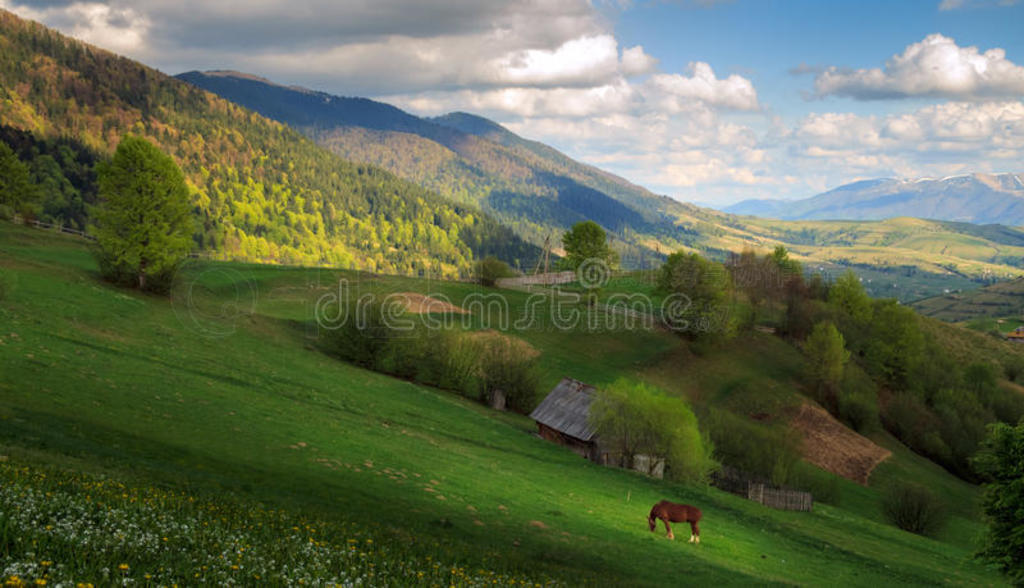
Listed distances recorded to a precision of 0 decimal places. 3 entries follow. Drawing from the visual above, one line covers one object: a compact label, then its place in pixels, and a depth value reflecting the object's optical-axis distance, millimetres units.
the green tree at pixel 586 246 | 104062
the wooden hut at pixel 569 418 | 50125
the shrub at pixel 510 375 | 64250
